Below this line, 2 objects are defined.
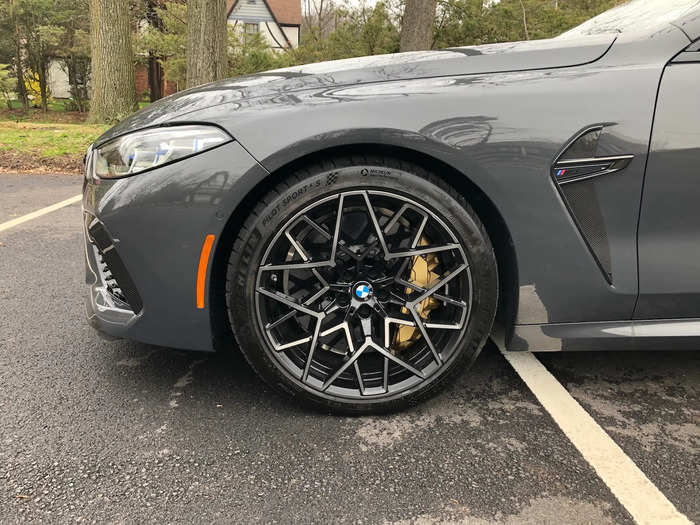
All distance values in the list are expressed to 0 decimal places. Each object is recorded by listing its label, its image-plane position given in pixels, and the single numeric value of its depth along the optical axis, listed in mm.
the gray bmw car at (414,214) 1779
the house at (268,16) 39781
